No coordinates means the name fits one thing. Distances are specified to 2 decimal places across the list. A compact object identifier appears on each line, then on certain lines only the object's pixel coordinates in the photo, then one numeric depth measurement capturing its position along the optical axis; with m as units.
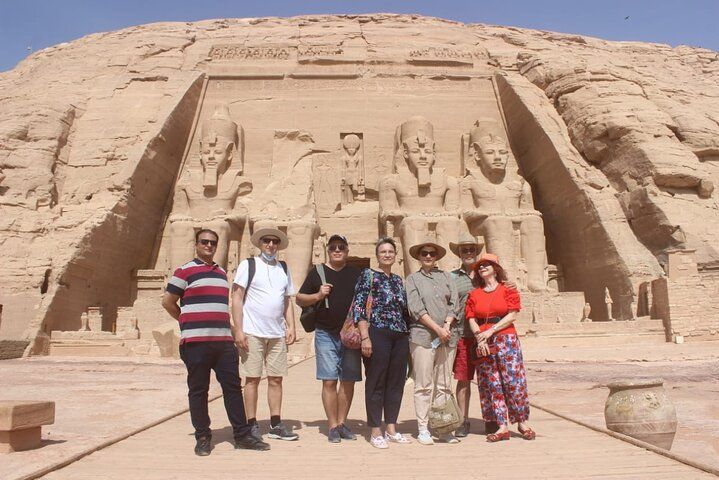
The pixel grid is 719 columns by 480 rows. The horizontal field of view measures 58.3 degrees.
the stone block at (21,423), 3.23
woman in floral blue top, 3.60
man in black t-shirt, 3.68
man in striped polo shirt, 3.42
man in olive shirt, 3.88
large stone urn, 3.38
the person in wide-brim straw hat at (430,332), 3.65
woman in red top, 3.64
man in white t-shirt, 3.70
